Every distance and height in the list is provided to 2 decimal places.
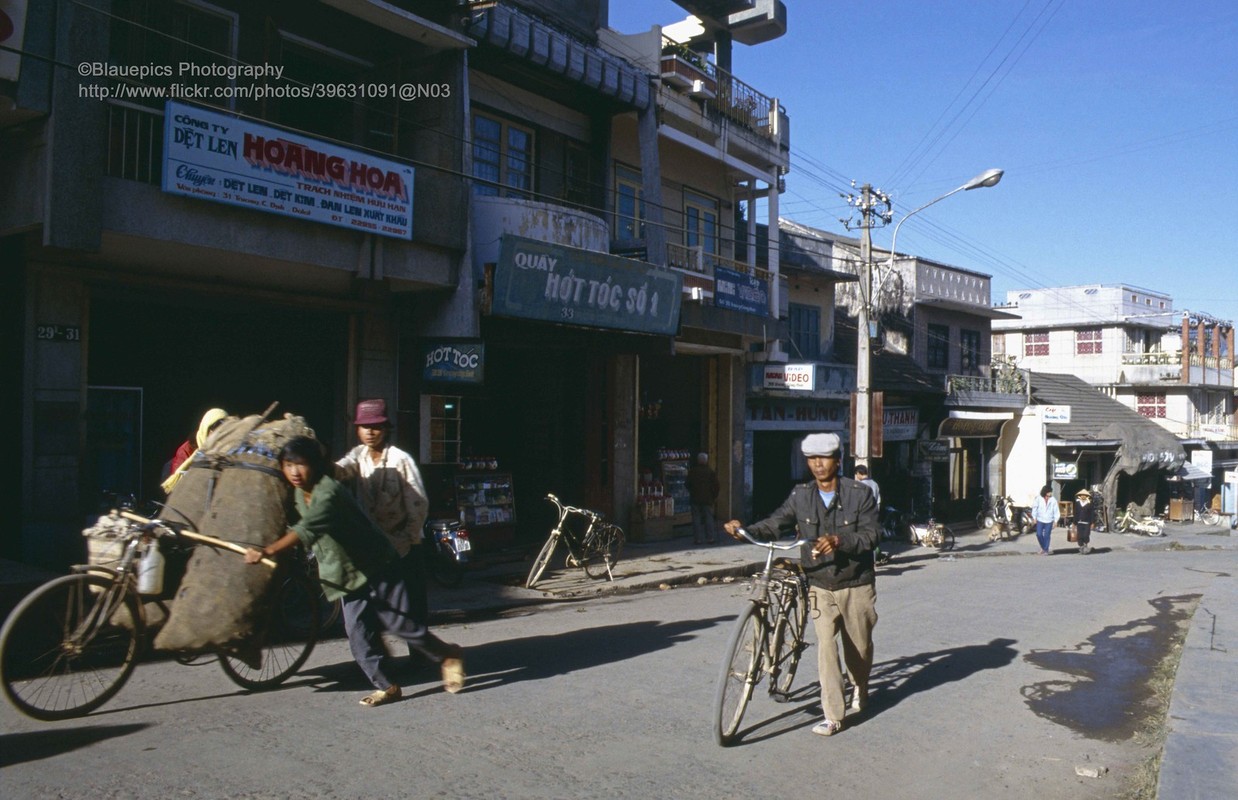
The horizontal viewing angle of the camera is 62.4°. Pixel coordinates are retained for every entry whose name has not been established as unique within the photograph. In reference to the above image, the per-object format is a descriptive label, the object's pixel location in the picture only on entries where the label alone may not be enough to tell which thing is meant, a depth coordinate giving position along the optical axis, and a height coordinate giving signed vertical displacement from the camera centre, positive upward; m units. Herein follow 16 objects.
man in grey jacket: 5.92 -0.75
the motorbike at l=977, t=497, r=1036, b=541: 30.00 -2.56
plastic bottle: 5.75 -0.87
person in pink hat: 6.57 -0.44
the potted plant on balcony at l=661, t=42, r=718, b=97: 18.73 +6.68
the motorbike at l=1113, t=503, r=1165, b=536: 32.41 -2.93
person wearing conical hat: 24.16 -2.06
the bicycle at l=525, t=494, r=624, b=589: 12.61 -1.59
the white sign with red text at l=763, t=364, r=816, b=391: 22.34 +1.12
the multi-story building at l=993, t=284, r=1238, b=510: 44.34 +3.63
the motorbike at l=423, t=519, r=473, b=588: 12.16 -1.55
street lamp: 20.25 +1.31
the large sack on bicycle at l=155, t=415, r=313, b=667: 5.67 -0.81
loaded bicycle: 5.28 -1.16
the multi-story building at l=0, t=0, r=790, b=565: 10.13 +2.17
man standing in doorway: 18.27 -1.28
